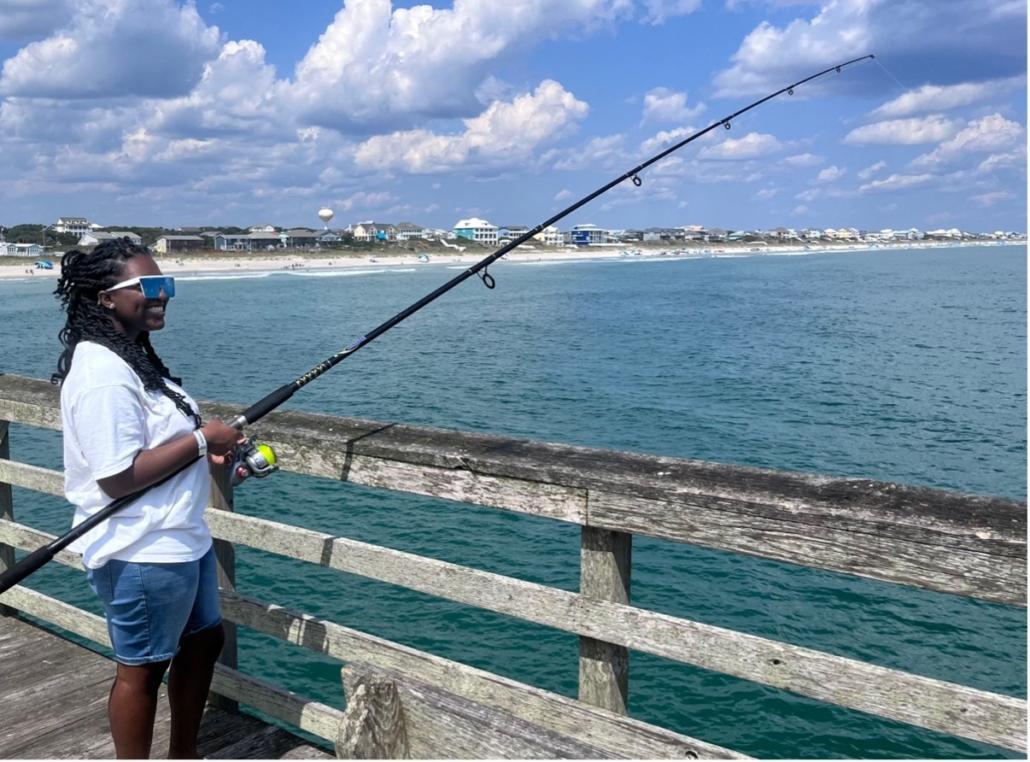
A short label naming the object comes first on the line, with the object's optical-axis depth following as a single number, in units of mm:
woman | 2289
